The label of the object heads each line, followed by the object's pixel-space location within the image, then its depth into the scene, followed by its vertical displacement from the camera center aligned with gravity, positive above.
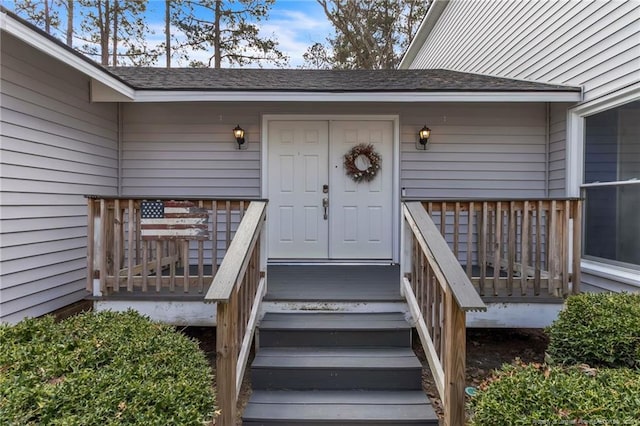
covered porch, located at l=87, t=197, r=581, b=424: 2.99 -0.51
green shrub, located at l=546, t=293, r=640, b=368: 2.30 -0.79
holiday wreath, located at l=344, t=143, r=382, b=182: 5.06 +0.52
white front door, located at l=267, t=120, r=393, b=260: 5.12 +0.15
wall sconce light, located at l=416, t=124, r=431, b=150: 4.92 +0.83
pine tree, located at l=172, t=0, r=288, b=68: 11.49 +5.16
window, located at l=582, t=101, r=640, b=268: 3.44 +0.18
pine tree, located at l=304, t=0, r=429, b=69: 12.55 +5.75
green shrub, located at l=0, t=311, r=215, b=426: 1.53 -0.79
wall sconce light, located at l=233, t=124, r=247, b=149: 4.96 +0.86
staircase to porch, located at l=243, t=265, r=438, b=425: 2.49 -1.16
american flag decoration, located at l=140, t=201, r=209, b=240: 3.36 -0.17
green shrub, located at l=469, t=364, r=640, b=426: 1.62 -0.87
